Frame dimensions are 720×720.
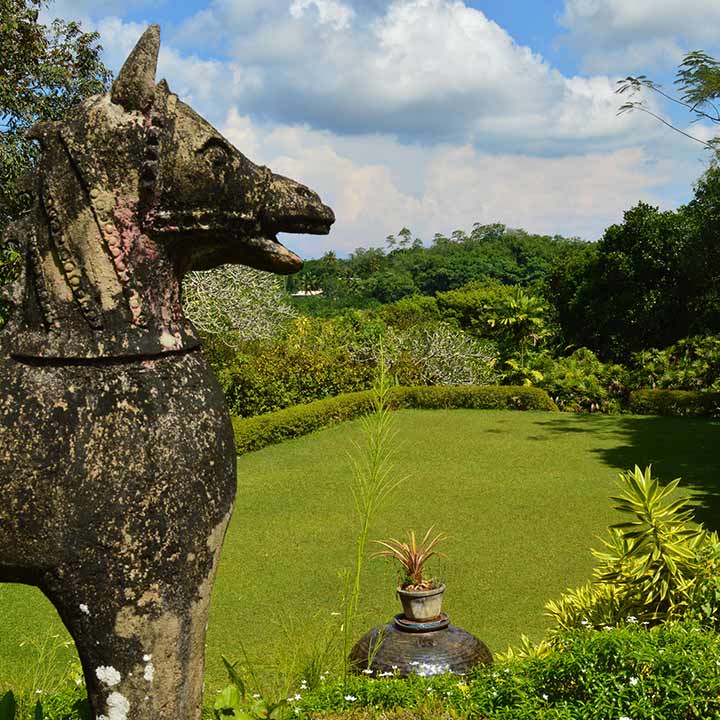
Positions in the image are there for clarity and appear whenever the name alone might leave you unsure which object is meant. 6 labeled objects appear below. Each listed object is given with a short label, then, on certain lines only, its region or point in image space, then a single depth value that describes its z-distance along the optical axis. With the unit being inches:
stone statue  87.7
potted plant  201.9
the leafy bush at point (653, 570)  192.4
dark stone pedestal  193.2
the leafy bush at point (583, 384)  709.9
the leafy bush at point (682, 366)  684.1
